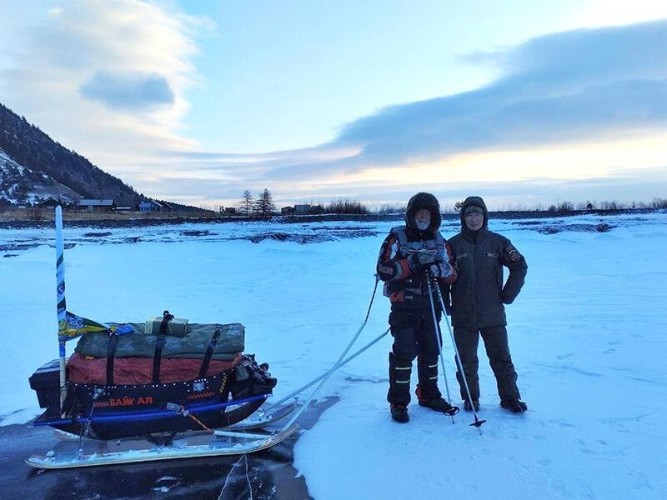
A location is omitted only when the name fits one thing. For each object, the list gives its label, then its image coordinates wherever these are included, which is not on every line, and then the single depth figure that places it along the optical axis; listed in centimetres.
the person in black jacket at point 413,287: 469
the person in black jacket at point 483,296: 485
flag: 418
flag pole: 417
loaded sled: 421
